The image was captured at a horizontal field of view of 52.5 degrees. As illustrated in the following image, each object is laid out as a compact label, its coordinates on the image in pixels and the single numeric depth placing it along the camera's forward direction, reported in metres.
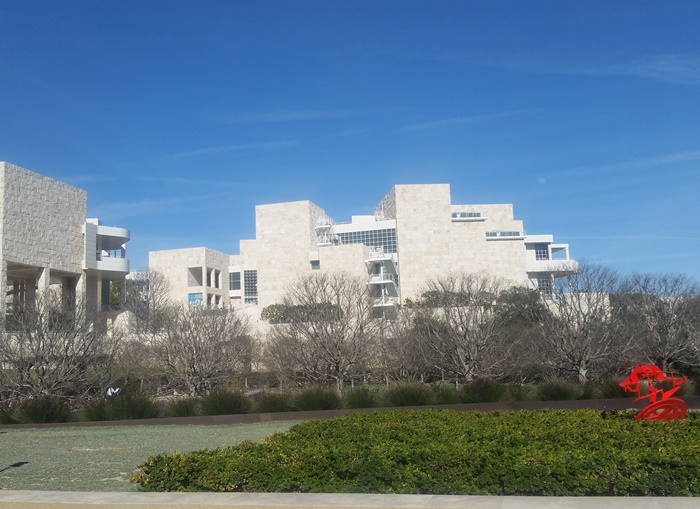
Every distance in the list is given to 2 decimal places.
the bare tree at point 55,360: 24.66
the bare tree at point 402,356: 33.50
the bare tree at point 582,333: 32.62
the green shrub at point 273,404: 19.59
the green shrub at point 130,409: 19.19
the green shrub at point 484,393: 20.03
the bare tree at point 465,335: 32.53
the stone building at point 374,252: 54.84
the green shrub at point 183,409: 19.56
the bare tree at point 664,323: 35.12
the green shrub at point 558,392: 20.53
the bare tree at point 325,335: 32.50
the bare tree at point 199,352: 31.53
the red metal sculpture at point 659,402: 10.95
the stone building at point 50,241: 41.78
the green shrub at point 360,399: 19.81
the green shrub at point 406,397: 19.84
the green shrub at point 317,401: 19.70
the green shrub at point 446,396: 19.95
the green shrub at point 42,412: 18.84
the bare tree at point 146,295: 48.67
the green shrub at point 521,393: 20.19
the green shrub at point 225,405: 19.47
